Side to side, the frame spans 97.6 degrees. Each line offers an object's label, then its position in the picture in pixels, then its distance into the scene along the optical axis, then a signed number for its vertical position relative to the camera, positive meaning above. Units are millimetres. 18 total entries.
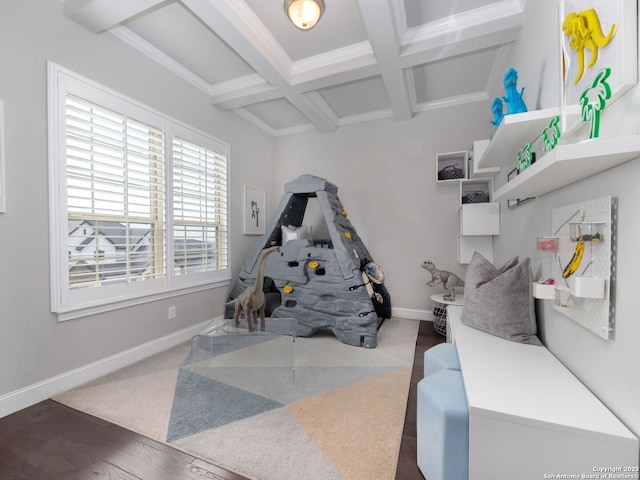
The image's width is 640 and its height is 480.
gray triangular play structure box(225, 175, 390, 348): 2516 -397
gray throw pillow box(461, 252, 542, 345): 1438 -375
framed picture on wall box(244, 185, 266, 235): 3471 +314
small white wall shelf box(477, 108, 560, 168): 1213 +519
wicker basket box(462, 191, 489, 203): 2686 +378
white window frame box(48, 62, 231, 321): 1746 +164
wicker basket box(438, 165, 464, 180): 3016 +692
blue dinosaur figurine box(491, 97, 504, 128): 1777 +810
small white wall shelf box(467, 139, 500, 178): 2094 +667
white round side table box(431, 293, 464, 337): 2727 -783
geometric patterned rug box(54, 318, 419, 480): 1264 -1002
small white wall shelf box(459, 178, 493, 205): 2703 +485
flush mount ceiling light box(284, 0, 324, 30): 1656 +1343
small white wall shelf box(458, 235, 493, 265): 2818 -100
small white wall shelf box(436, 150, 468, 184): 3002 +802
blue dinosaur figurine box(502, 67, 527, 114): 1487 +750
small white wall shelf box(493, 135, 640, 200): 745 +228
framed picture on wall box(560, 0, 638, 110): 765 +606
